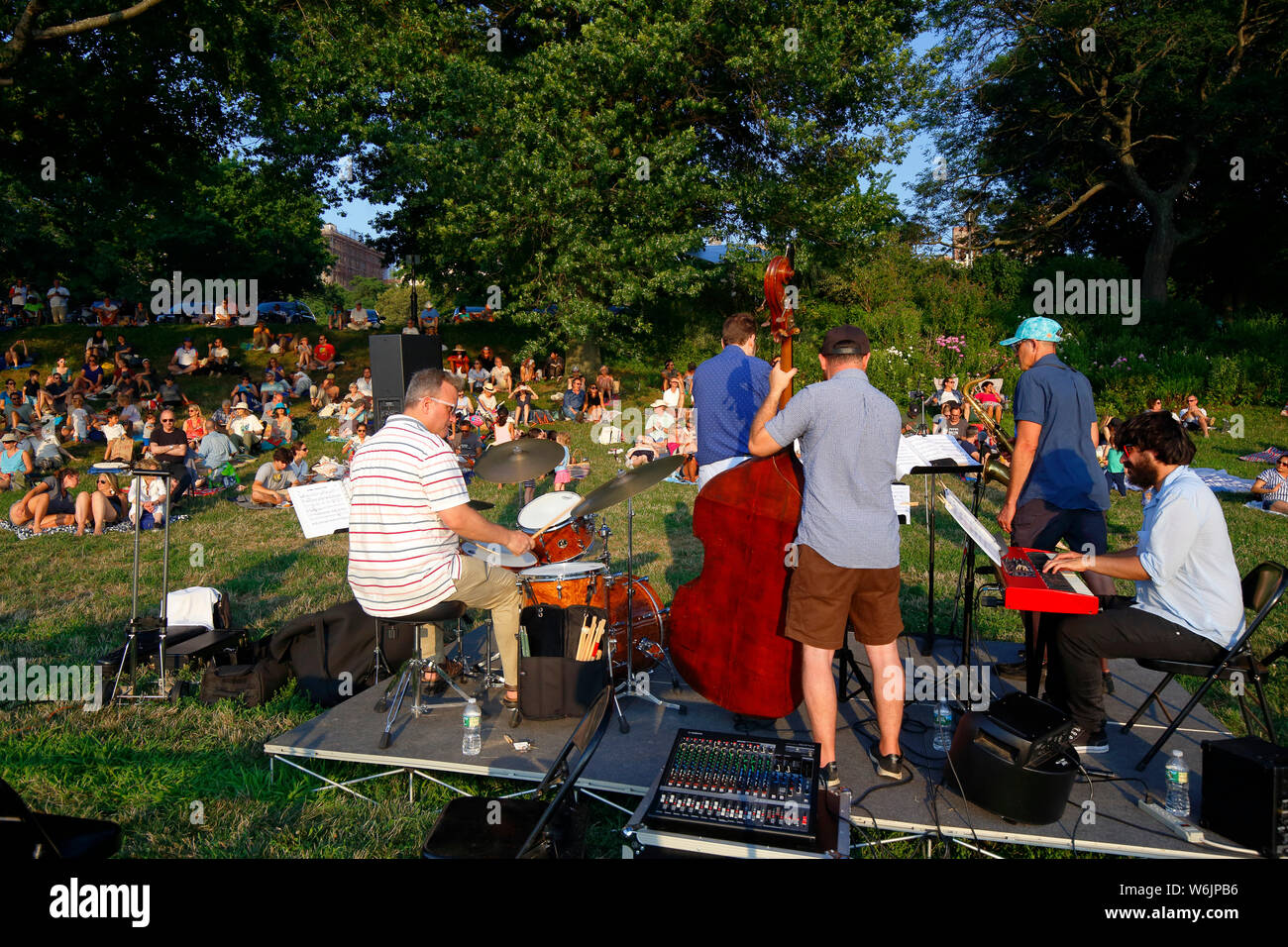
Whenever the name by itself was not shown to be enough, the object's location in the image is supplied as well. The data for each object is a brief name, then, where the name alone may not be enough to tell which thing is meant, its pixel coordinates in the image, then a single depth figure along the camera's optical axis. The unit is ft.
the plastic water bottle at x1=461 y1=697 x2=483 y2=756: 13.99
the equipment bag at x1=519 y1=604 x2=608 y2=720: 15.14
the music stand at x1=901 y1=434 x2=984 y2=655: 15.89
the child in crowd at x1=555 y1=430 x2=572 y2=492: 41.45
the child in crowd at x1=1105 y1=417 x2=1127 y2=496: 41.04
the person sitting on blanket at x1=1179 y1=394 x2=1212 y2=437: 51.83
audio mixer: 10.01
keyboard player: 12.99
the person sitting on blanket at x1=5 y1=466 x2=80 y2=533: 35.17
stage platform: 11.54
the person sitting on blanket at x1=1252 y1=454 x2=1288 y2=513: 35.94
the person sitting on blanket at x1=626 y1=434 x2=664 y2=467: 45.83
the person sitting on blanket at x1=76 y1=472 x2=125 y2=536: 35.01
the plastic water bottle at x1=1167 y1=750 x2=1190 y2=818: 11.68
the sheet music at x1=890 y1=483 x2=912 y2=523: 21.75
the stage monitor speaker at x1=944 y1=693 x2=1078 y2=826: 11.43
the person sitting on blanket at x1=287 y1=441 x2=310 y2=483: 43.42
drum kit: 15.75
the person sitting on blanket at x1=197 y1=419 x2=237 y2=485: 45.82
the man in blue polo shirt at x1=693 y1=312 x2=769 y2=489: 16.40
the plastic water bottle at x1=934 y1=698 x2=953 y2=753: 14.19
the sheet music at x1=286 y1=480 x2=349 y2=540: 15.71
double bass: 13.12
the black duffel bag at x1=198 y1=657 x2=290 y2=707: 17.31
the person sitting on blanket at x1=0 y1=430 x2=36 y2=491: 42.09
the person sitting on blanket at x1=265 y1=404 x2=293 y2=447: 54.03
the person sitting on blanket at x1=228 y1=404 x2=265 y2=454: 52.24
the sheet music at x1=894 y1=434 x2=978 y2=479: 16.03
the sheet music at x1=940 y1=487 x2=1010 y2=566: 12.93
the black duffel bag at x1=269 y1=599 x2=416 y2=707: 17.63
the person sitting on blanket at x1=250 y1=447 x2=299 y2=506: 40.01
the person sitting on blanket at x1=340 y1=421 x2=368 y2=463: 47.12
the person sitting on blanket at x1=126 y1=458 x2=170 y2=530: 36.37
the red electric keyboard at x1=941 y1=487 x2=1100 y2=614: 12.60
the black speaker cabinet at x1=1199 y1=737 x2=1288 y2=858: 10.69
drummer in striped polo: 13.89
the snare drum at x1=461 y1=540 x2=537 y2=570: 15.53
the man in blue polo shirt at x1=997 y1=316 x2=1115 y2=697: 16.05
